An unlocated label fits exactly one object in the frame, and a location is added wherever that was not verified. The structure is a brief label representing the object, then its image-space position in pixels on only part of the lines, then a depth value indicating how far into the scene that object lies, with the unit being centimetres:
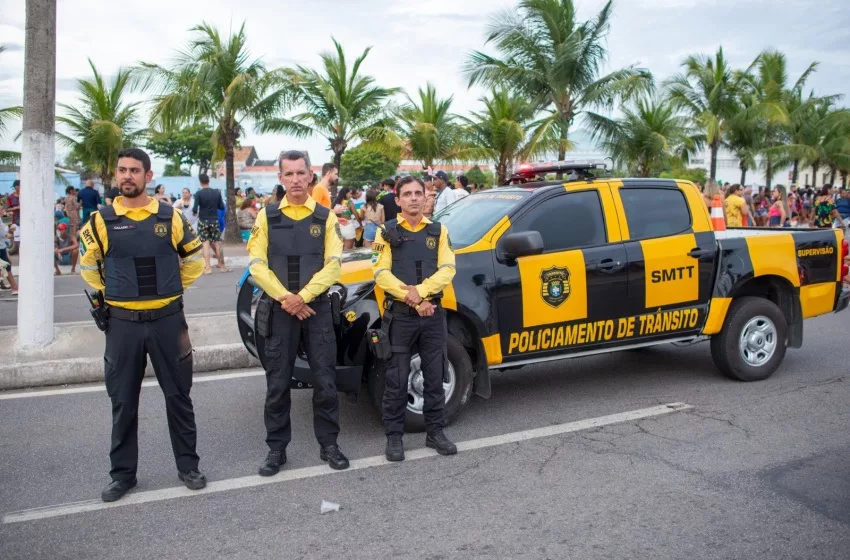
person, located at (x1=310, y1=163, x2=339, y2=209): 798
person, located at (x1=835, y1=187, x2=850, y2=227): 1548
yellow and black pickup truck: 538
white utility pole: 688
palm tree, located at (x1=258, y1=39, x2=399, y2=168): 2170
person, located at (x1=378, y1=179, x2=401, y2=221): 1207
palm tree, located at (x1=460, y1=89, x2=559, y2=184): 2200
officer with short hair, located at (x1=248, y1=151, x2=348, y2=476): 458
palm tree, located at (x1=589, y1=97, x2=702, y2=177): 2336
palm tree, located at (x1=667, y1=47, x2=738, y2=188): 3206
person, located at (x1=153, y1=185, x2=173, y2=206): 1774
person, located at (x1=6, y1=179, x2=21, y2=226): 1717
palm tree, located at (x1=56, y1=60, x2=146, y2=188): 2203
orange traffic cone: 881
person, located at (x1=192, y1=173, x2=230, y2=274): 1402
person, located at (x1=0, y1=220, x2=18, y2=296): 1191
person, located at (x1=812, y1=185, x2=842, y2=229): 1692
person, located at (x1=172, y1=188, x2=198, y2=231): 1577
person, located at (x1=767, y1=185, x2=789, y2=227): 1956
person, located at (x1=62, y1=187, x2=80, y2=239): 1641
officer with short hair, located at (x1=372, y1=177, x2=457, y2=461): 484
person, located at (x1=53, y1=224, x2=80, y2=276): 1490
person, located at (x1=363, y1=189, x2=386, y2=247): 1225
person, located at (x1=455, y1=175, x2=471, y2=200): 1317
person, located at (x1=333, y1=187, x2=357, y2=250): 1140
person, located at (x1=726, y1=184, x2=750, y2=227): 1427
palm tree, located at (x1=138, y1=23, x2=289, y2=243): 1997
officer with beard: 422
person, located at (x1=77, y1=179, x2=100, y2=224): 1590
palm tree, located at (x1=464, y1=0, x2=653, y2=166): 2116
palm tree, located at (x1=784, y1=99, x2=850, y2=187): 4512
